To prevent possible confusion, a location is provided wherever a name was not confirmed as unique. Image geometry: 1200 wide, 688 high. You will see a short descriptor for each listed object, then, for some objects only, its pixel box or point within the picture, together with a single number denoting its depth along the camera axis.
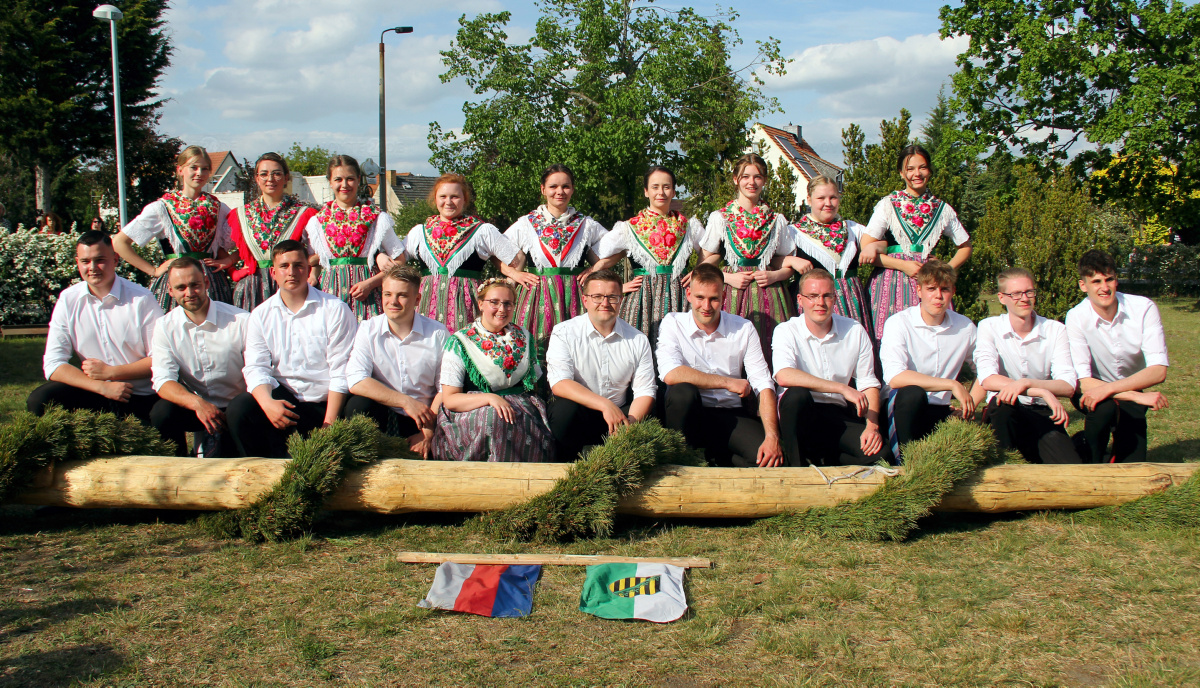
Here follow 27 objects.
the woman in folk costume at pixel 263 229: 4.84
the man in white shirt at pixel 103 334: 4.07
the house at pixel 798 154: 33.53
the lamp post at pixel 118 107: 13.22
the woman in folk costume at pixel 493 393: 3.72
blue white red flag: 2.65
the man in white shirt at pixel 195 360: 3.93
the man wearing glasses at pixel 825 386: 3.91
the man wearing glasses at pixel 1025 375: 3.96
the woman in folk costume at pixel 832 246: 4.95
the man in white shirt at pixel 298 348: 4.00
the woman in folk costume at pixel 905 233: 4.96
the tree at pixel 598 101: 17.78
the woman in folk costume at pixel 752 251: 4.81
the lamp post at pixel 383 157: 13.26
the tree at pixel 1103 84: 15.31
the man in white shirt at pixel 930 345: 4.02
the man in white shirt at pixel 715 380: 3.94
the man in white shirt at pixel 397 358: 3.96
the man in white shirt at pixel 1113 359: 4.03
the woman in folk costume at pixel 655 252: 4.81
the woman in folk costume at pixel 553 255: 4.84
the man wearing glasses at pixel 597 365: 3.92
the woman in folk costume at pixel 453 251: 4.82
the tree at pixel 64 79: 20.31
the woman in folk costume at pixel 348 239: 4.77
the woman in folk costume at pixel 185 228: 4.73
